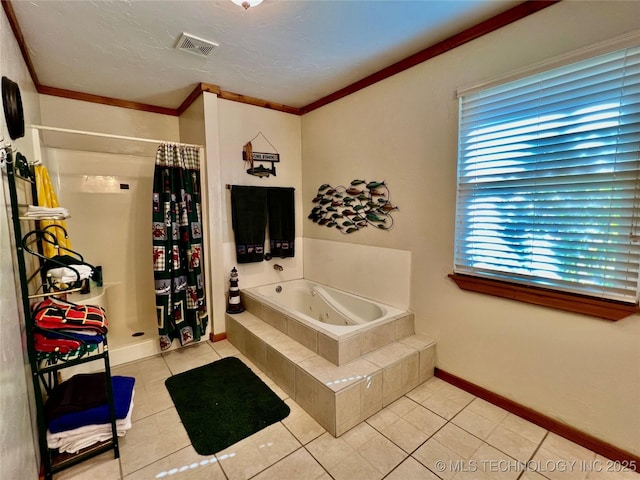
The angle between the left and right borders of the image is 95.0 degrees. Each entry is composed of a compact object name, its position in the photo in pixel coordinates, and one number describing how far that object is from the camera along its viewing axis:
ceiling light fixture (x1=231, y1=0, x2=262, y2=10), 1.43
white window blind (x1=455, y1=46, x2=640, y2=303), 1.45
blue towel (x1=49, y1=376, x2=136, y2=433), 1.47
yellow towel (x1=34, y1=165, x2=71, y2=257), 1.80
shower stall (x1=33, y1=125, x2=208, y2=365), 2.81
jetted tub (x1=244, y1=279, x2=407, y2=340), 2.22
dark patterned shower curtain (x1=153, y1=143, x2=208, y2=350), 2.59
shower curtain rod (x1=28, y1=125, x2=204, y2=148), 1.96
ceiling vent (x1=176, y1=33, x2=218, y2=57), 1.96
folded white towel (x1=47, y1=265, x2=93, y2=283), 1.47
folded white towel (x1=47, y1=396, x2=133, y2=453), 1.47
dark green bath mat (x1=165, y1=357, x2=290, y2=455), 1.77
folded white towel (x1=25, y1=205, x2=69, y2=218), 1.45
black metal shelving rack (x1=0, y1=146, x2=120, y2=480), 1.31
